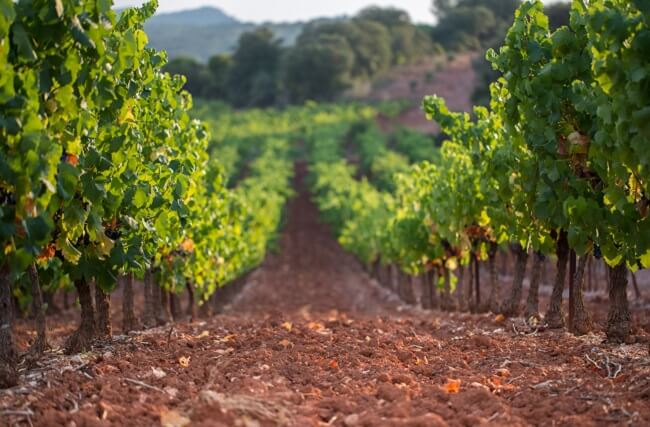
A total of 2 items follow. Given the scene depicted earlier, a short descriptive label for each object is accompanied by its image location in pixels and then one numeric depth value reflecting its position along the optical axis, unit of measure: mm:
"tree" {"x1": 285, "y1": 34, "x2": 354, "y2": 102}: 92562
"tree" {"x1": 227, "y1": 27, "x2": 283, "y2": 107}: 103000
